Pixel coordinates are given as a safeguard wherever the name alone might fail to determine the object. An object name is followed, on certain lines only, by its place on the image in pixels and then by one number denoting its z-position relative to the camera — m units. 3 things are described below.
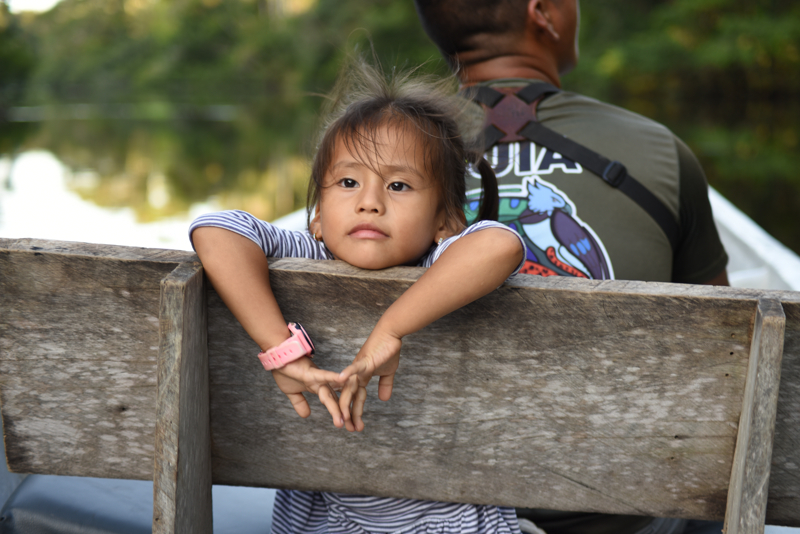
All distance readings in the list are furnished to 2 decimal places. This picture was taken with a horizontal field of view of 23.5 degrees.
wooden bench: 1.59
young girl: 1.59
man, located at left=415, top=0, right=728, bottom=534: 1.94
